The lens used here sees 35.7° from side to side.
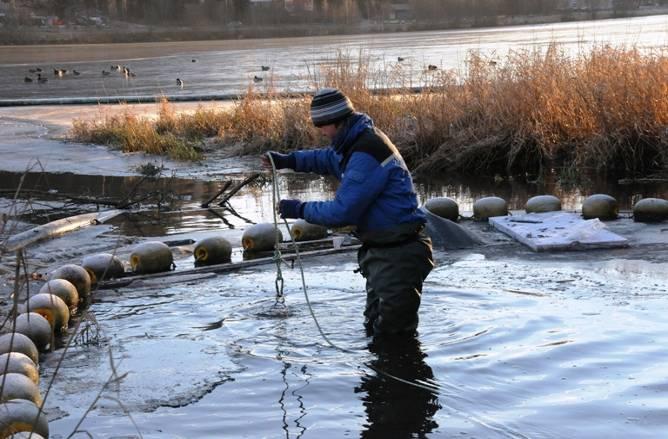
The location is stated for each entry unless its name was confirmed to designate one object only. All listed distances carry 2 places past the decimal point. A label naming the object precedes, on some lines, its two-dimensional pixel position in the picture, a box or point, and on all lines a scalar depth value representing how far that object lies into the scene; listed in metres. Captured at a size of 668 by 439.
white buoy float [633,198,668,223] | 10.91
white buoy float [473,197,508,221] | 11.41
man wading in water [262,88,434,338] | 6.62
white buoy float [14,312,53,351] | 7.10
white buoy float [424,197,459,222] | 11.29
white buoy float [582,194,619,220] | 11.05
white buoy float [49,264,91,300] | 8.62
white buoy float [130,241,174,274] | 9.45
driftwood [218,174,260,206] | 12.39
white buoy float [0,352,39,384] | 6.14
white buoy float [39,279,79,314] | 8.18
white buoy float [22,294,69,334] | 7.48
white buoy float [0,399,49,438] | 5.15
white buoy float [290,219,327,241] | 10.72
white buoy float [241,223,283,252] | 10.36
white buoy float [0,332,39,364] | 6.61
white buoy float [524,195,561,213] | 11.46
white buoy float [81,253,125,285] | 9.19
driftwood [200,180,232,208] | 12.60
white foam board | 9.79
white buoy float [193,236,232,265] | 9.91
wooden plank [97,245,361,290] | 9.08
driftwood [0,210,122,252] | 10.62
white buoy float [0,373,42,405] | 5.68
